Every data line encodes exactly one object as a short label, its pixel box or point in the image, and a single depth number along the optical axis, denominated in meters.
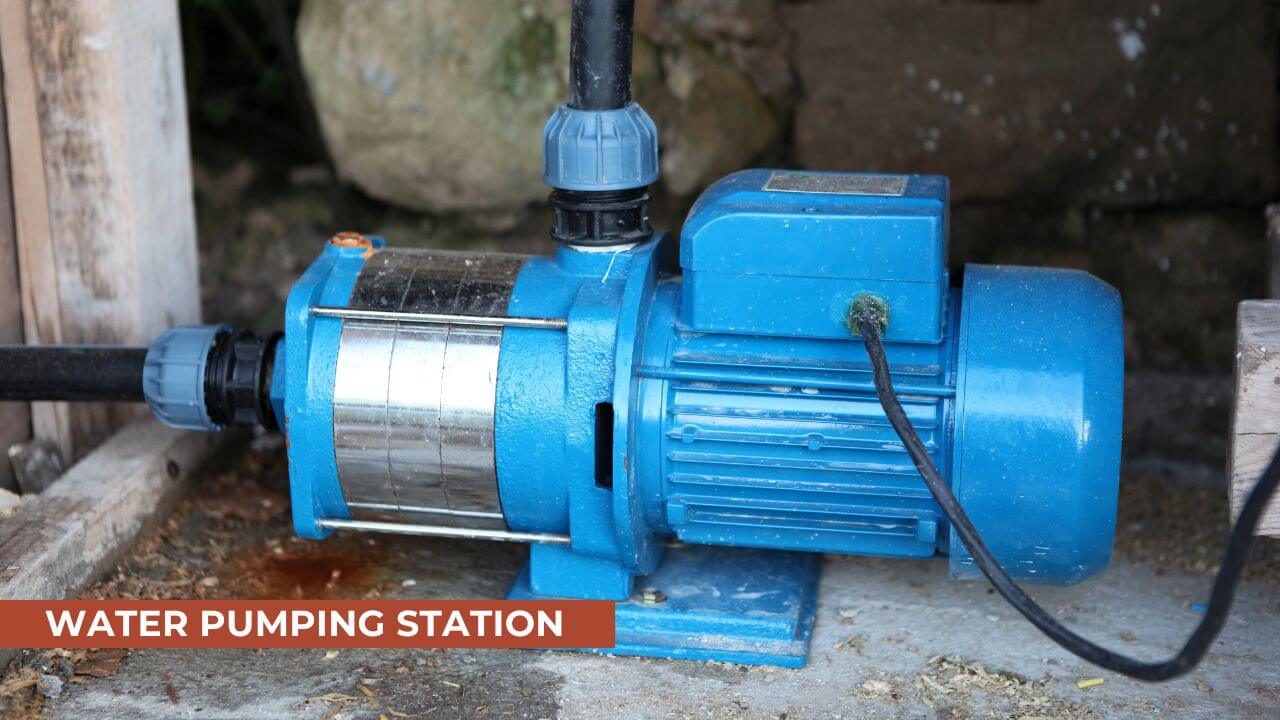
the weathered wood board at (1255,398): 1.69
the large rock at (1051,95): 2.53
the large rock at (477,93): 2.62
